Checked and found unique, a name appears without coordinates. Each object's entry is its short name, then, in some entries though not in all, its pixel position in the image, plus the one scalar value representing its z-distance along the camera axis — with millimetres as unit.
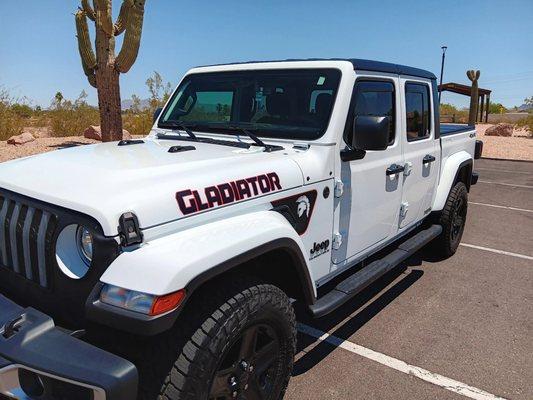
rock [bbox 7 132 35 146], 13422
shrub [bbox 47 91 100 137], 17575
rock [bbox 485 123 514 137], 22250
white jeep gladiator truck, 1704
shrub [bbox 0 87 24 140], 15088
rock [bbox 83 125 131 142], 15586
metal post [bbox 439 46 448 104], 37938
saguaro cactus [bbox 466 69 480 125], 23766
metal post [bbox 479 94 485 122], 31627
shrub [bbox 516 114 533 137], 22498
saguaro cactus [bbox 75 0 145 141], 11523
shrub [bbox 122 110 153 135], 18375
